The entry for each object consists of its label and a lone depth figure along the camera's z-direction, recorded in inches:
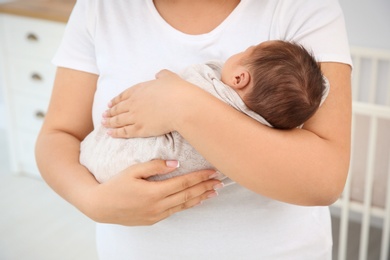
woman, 37.8
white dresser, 126.7
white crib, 95.3
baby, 39.1
